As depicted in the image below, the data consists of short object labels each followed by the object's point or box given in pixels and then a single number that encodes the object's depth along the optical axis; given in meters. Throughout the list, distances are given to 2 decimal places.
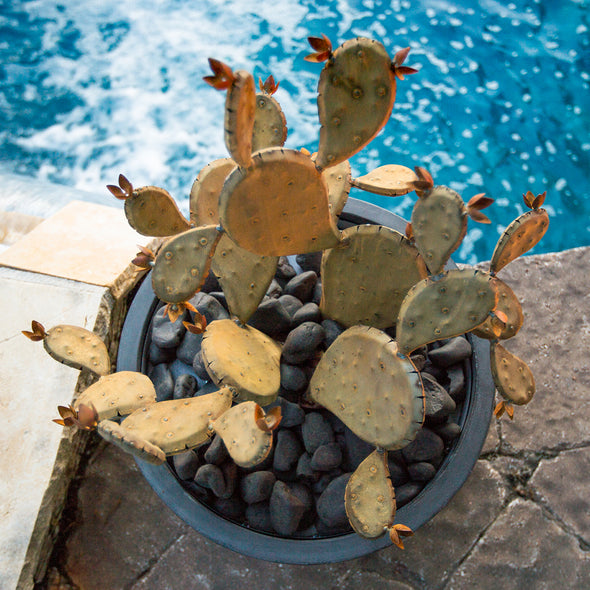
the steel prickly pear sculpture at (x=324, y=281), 0.76
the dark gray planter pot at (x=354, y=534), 1.03
